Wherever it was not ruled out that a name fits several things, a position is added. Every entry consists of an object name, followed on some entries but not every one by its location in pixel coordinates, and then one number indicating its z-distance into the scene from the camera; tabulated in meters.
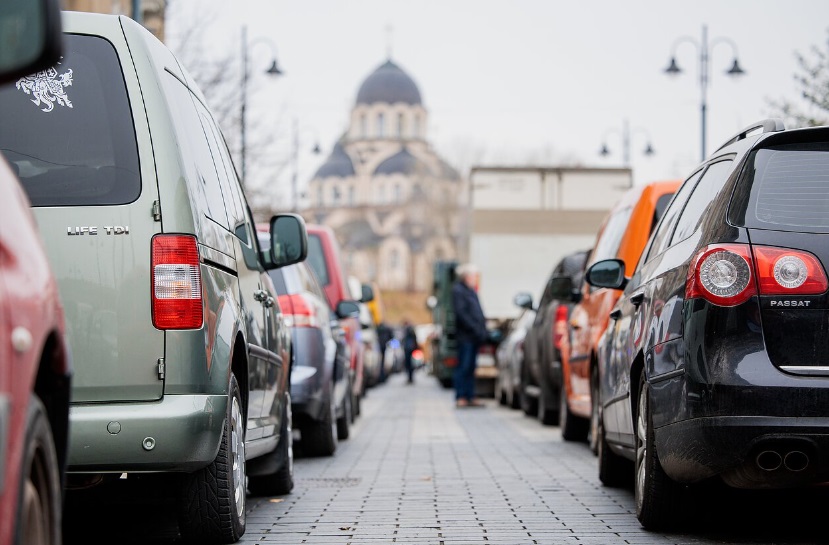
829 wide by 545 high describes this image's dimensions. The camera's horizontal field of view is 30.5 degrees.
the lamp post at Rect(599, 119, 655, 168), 46.34
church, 164.88
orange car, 11.12
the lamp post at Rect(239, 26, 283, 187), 30.88
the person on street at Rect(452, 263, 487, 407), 21.17
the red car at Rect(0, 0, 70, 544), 3.19
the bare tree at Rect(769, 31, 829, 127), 18.47
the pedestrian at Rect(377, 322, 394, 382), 42.08
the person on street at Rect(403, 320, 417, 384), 44.78
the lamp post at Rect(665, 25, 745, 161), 32.12
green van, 5.66
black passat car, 5.75
